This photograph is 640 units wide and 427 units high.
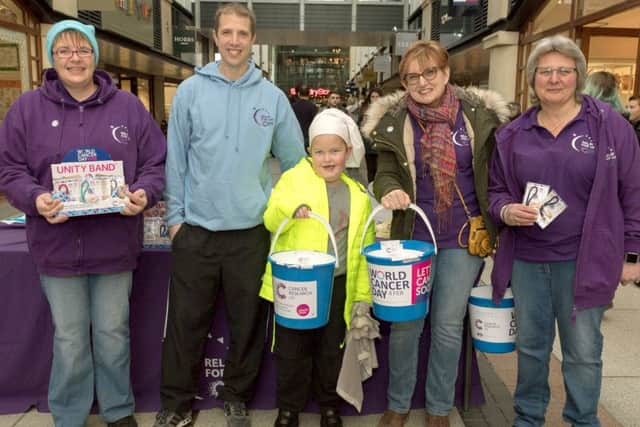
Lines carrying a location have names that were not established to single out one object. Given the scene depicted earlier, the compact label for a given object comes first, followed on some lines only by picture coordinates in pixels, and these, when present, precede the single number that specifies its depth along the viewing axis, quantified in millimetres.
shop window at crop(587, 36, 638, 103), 10148
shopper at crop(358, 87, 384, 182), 7750
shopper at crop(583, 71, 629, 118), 5730
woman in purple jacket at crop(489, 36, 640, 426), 2484
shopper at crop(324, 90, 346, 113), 11926
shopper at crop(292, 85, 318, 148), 10523
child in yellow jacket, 2865
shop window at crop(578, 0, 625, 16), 8479
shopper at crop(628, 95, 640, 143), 6244
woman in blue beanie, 2658
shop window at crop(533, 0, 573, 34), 10273
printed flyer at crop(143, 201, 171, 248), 3346
